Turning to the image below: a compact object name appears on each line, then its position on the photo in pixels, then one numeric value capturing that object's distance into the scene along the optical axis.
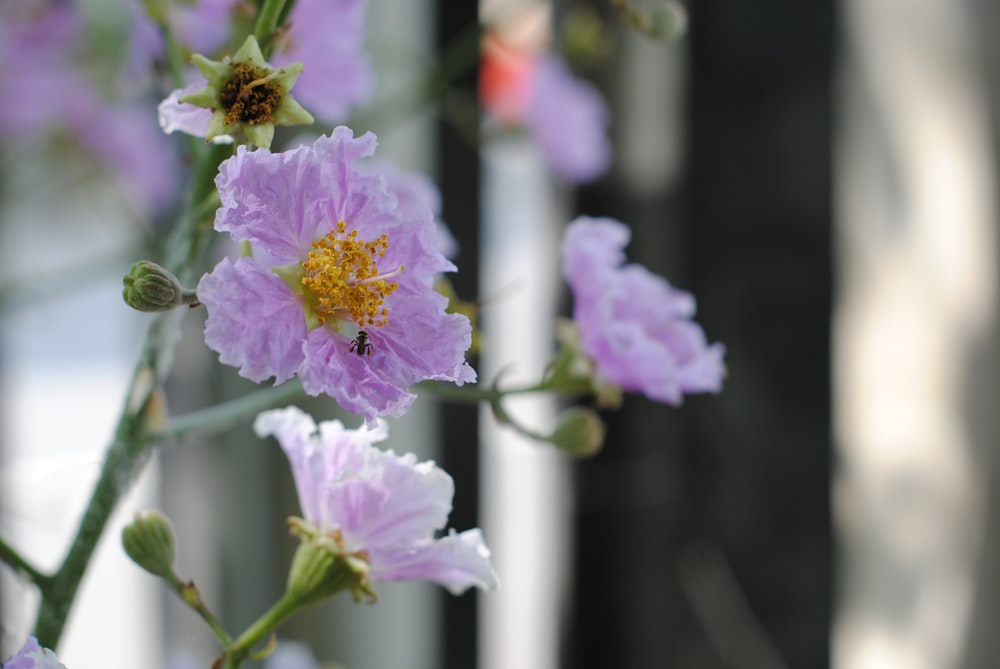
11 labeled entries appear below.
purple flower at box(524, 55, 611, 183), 1.08
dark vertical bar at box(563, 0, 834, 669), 1.32
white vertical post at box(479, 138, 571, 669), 1.46
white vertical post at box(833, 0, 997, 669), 1.36
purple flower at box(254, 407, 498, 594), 0.61
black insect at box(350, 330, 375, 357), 0.59
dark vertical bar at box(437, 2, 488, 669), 1.33
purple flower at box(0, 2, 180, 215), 0.99
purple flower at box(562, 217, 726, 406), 0.65
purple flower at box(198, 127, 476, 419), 0.58
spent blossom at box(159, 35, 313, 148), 0.60
